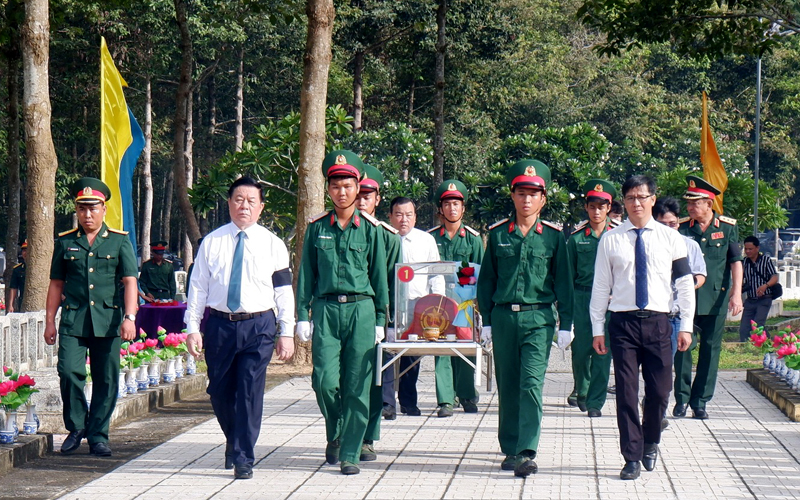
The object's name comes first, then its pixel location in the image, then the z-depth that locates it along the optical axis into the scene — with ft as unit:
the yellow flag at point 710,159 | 84.58
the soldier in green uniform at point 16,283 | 72.18
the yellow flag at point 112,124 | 53.78
